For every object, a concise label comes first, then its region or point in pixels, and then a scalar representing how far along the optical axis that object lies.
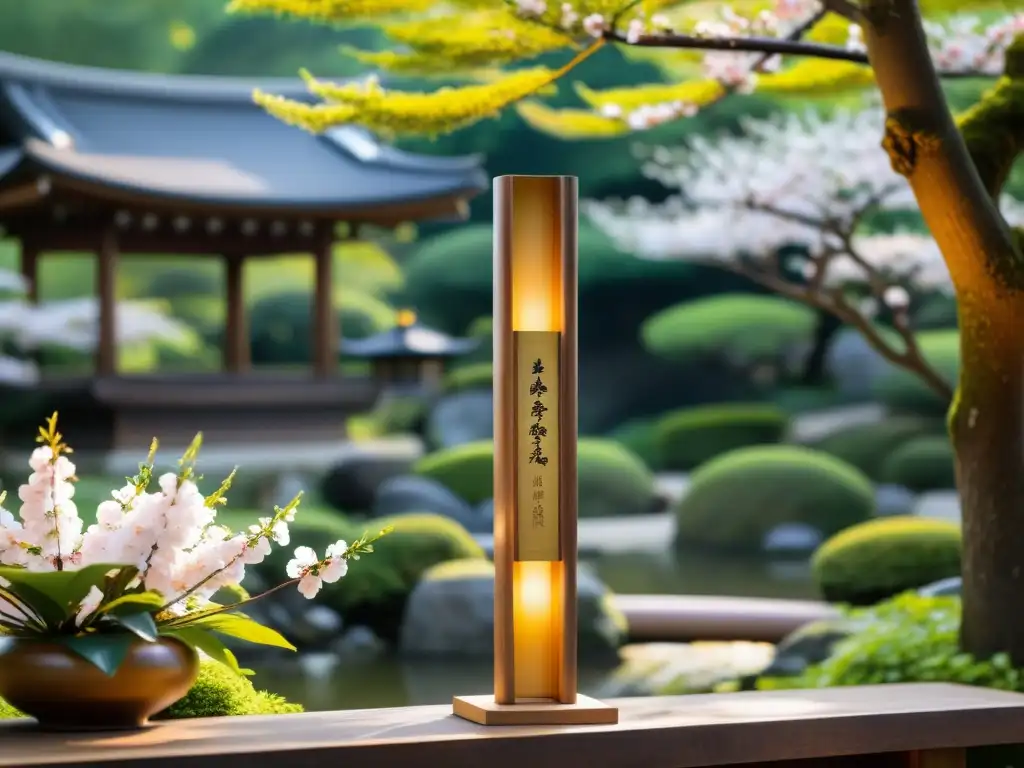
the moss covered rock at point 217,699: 3.71
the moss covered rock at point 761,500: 14.60
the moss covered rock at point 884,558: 9.77
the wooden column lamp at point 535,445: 3.52
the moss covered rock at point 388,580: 9.85
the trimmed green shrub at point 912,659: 4.94
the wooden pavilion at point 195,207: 12.41
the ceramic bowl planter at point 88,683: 3.09
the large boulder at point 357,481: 13.49
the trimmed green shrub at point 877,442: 17.66
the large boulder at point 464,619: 9.15
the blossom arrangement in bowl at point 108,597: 3.08
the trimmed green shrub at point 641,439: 18.83
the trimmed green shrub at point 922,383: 17.50
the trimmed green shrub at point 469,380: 18.50
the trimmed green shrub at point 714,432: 17.89
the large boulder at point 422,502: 13.23
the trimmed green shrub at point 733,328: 19.08
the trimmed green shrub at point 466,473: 14.72
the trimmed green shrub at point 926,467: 16.73
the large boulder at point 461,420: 17.95
